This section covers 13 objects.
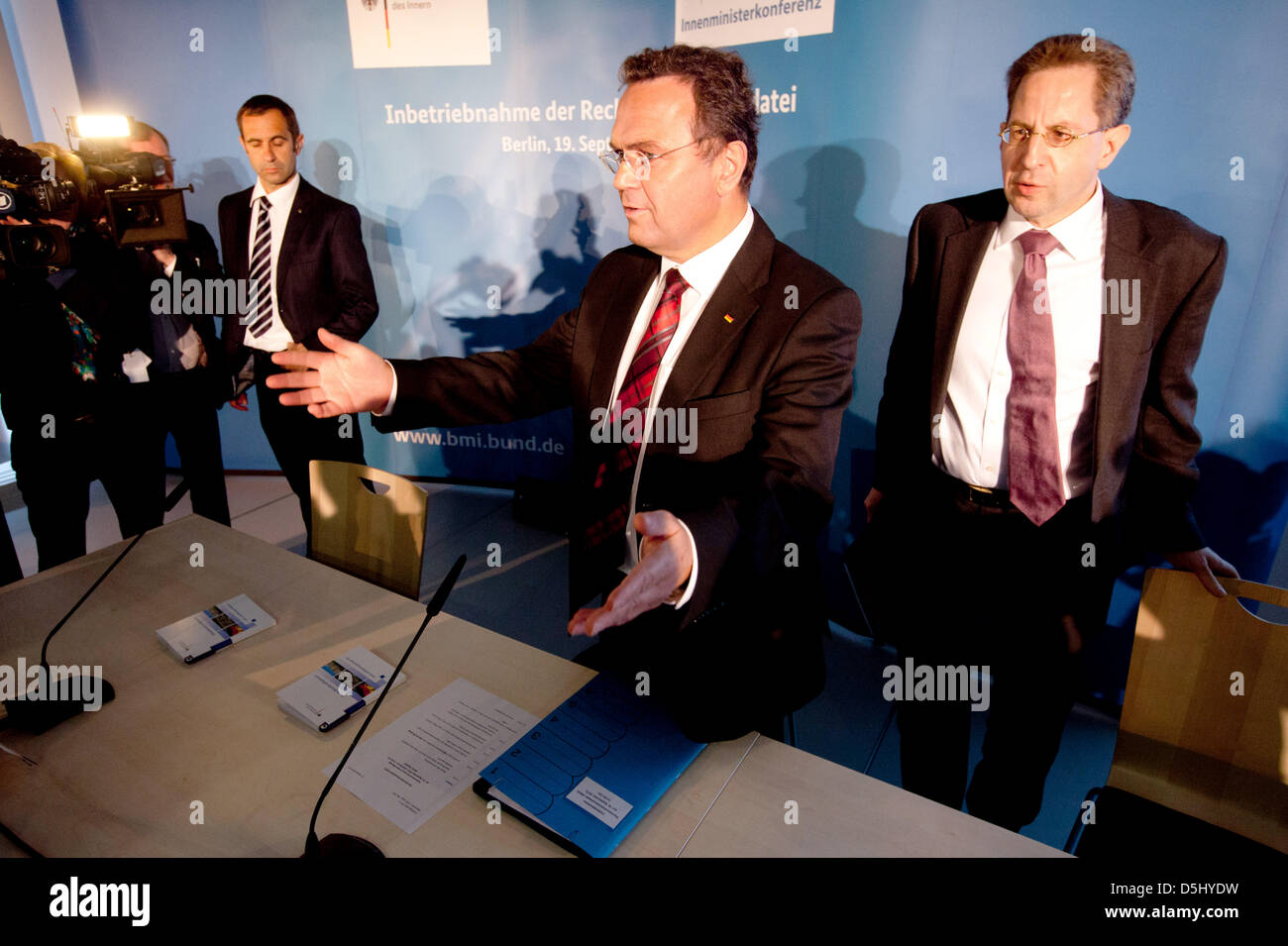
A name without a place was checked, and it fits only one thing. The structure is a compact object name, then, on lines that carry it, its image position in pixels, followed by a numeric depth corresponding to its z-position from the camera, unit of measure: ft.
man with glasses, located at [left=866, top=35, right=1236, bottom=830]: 5.24
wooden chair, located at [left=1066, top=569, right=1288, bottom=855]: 4.77
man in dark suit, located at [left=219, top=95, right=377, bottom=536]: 10.33
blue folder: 3.72
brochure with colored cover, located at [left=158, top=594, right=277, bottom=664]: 5.17
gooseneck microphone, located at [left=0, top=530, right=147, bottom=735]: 4.48
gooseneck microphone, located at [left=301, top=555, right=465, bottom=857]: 3.36
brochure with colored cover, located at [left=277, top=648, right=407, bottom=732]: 4.54
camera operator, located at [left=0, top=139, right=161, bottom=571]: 8.60
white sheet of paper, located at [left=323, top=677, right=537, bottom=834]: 3.95
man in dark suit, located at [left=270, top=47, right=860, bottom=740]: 4.65
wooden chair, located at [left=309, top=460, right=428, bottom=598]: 6.52
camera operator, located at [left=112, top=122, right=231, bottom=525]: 9.60
